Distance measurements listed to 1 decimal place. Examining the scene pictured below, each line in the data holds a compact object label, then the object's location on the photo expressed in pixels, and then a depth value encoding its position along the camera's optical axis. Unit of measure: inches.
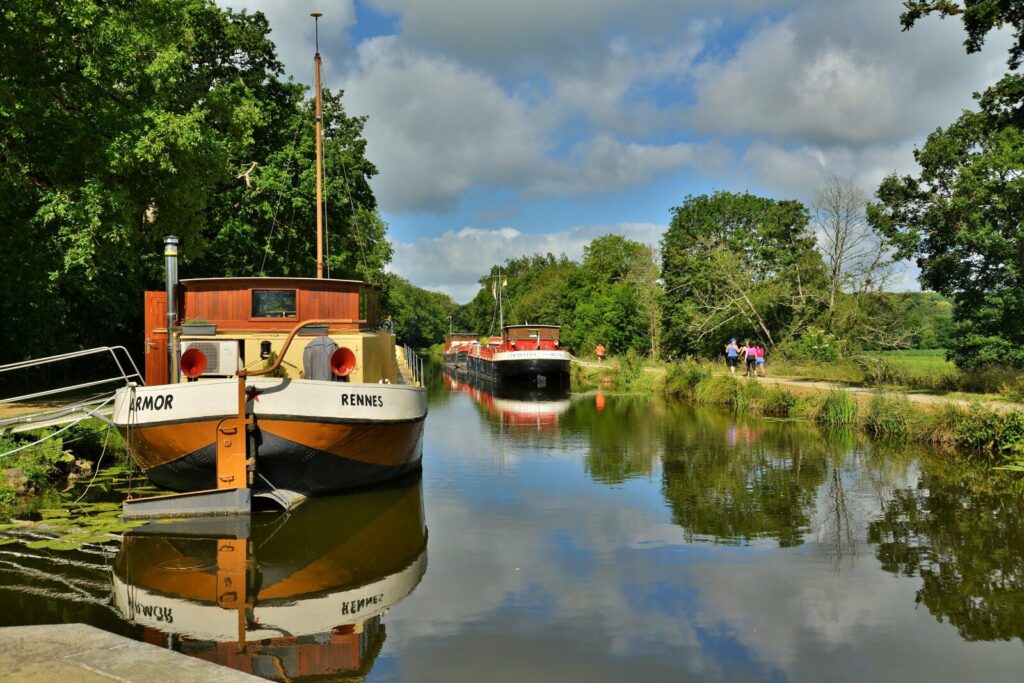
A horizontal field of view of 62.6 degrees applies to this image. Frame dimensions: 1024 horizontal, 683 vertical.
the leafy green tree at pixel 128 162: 645.3
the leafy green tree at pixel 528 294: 2913.4
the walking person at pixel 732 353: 1277.1
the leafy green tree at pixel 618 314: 2164.1
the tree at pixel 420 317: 5014.0
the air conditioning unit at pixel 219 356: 482.0
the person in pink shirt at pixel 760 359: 1250.1
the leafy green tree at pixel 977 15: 618.2
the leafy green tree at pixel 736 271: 1519.4
